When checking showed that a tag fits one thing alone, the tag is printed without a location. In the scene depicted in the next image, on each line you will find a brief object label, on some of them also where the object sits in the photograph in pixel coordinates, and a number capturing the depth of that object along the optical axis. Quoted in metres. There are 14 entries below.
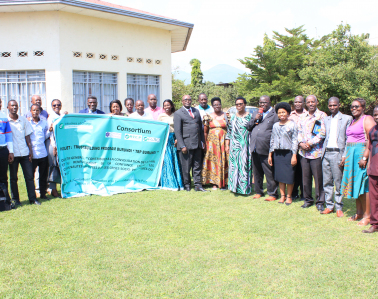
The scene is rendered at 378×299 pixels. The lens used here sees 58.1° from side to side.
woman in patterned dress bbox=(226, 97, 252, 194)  6.62
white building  10.41
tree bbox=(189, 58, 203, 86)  47.59
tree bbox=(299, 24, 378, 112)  24.97
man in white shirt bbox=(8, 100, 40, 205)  5.86
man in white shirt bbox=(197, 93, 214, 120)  7.61
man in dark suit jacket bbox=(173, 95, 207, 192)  6.91
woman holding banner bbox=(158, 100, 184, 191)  7.22
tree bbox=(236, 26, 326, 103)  32.88
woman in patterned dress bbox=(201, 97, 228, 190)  7.05
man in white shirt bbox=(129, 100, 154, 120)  7.38
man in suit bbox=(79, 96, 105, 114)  7.14
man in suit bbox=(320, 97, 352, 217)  5.27
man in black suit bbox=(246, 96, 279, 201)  6.26
